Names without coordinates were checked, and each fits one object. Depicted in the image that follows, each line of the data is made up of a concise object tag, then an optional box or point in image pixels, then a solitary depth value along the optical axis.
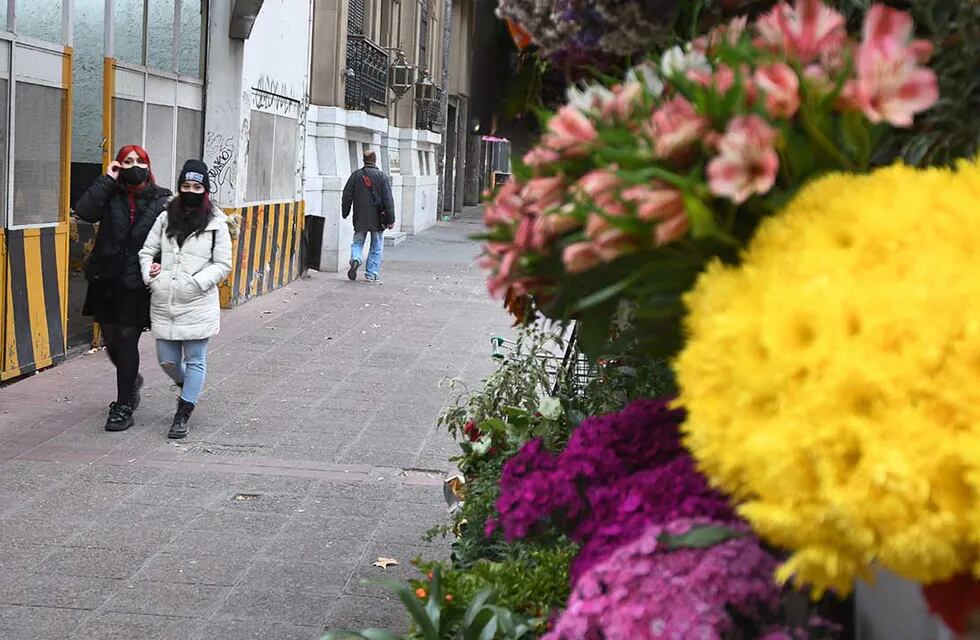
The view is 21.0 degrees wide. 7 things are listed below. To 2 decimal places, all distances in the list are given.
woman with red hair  15.52
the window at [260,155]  22.40
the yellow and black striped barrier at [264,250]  21.63
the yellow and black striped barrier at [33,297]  16.66
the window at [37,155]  16.98
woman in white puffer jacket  15.27
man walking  26.35
